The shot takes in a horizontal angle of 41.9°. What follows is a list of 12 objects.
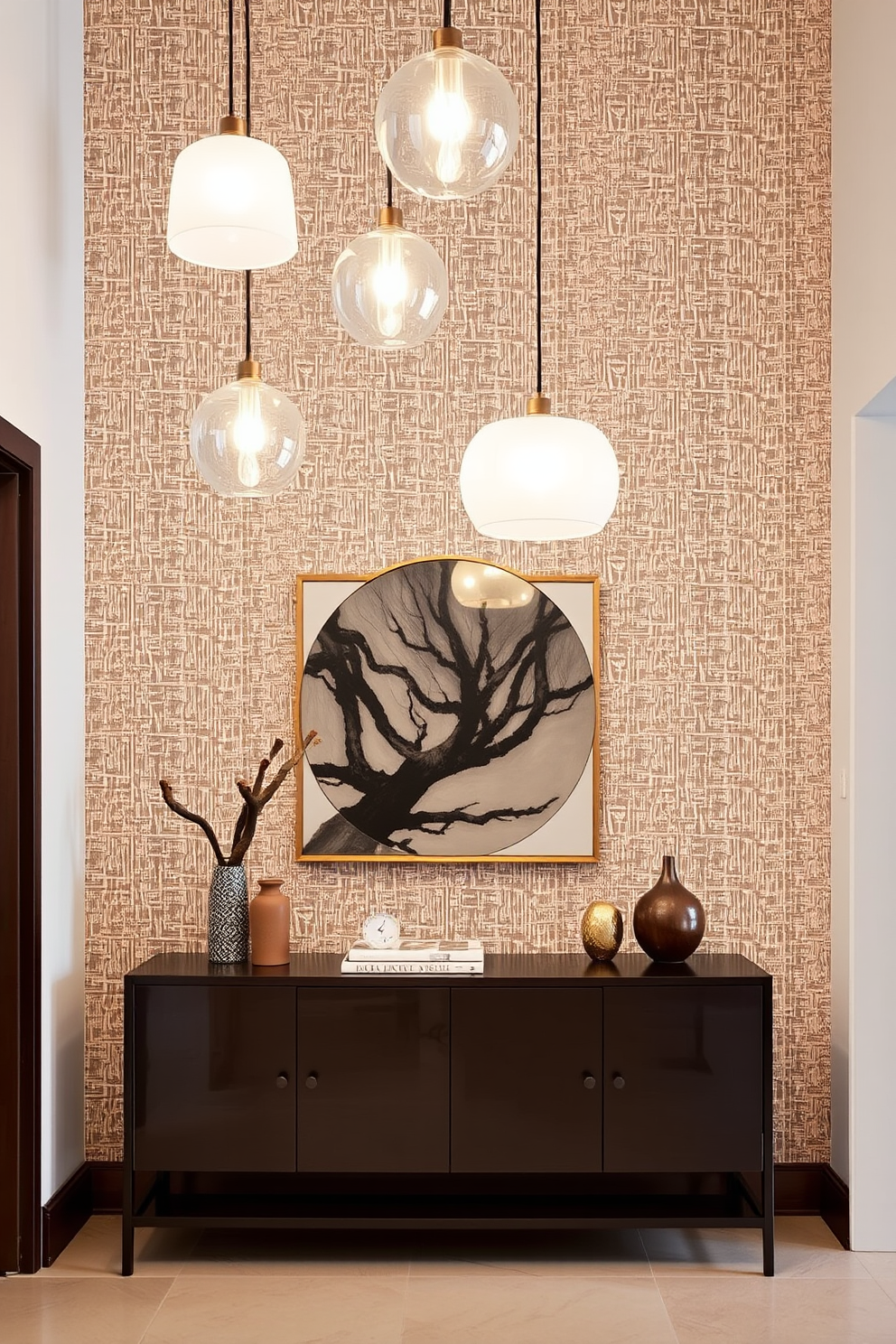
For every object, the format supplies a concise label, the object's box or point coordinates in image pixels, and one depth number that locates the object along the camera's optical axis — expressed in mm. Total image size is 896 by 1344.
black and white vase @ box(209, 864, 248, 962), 3064
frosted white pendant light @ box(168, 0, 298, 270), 1886
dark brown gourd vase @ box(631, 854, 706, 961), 2988
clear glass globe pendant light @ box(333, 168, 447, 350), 1841
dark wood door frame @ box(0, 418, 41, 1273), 2908
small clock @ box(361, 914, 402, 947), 3045
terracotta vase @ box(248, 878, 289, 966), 3035
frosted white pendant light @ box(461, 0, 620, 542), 1917
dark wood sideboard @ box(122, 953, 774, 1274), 2904
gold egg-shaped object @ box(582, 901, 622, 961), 3047
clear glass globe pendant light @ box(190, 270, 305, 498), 2141
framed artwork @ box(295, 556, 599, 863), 3303
